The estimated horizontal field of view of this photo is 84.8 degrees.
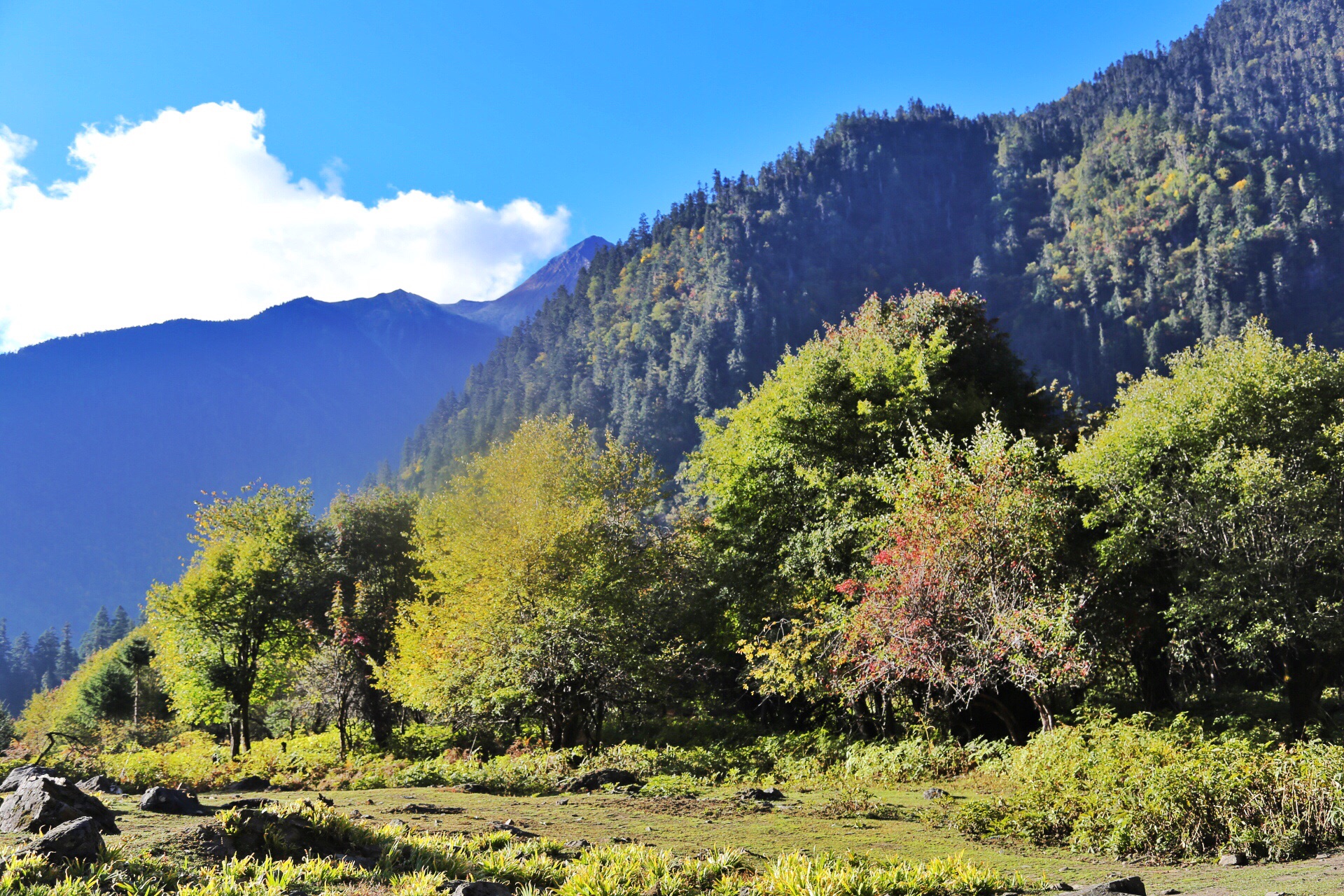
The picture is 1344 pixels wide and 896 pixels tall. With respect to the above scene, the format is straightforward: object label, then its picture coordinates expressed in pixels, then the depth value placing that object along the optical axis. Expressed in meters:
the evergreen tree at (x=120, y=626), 128.12
